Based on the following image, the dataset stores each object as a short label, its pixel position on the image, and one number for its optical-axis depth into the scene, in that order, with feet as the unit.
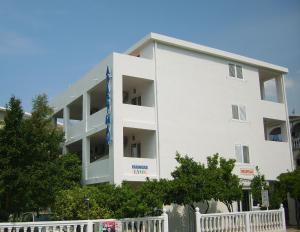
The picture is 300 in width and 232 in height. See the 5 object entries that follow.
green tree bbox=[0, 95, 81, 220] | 62.08
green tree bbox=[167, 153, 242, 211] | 65.98
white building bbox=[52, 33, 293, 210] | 77.05
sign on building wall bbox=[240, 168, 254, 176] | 88.21
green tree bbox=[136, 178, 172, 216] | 61.23
